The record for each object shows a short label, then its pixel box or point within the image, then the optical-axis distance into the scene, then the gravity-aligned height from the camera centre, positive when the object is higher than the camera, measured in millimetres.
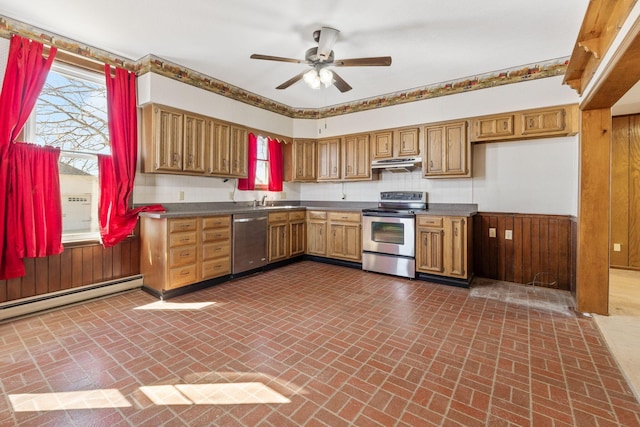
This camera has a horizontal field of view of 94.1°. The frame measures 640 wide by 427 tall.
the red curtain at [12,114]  2730 +894
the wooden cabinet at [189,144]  3648 +900
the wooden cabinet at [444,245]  3873 -469
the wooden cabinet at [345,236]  4855 -423
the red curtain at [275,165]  5473 +842
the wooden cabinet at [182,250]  3447 -490
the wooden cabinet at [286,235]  4815 -411
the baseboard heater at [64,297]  2854 -924
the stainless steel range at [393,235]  4258 -373
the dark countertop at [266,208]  3658 +43
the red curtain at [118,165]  3441 +528
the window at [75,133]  3121 +840
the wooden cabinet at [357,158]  5121 +932
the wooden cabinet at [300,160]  5618 +952
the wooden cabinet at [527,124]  3594 +1110
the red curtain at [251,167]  4941 +733
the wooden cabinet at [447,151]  4188 +866
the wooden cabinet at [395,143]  4641 +1092
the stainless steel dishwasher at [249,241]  4203 -447
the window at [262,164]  5312 +851
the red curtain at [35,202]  2814 +85
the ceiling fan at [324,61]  2891 +1508
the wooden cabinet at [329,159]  5473 +955
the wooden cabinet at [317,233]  5246 -403
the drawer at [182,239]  3469 -342
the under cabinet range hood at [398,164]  4578 +742
